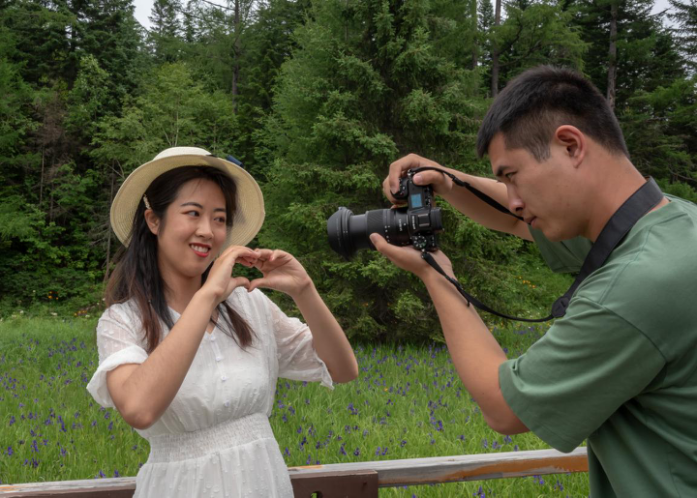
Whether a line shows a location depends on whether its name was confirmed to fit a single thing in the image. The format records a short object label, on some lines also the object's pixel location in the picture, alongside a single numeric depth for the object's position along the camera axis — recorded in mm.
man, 1207
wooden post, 2217
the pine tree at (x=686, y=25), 24750
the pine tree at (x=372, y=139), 8250
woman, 1704
